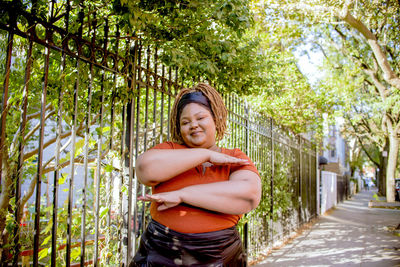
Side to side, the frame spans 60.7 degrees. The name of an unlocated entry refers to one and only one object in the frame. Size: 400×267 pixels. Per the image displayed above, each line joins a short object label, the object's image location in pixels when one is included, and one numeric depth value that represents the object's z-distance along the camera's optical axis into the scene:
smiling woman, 1.50
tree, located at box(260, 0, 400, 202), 7.79
